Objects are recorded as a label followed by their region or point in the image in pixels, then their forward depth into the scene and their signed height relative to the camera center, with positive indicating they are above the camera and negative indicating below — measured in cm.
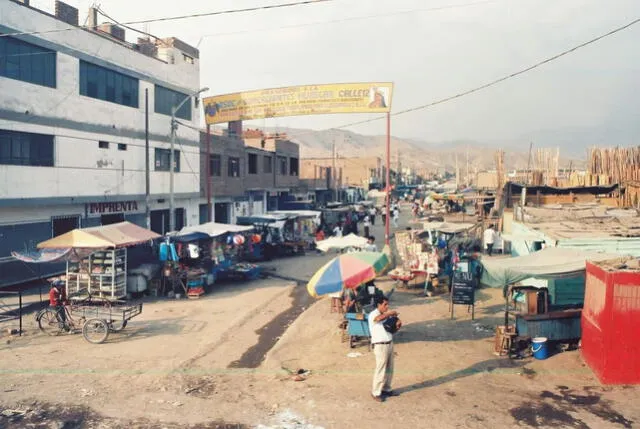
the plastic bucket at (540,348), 1108 -335
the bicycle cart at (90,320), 1287 -342
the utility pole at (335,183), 6469 +124
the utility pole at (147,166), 2577 +130
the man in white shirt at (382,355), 908 -293
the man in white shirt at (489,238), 2655 -230
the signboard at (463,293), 1474 -288
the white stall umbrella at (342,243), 1914 -189
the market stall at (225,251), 2158 -262
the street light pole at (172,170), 2613 +109
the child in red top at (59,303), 1364 -302
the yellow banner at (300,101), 2544 +487
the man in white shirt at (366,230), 3362 -244
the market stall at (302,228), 3168 -241
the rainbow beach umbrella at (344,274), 1137 -186
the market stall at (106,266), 1691 -263
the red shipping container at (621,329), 955 -253
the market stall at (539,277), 1139 -205
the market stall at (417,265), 1850 -263
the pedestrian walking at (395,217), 4349 -199
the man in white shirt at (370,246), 2085 -219
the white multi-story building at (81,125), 1950 +304
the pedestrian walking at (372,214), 4762 -200
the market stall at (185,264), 1908 -289
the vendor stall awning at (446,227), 2313 -153
